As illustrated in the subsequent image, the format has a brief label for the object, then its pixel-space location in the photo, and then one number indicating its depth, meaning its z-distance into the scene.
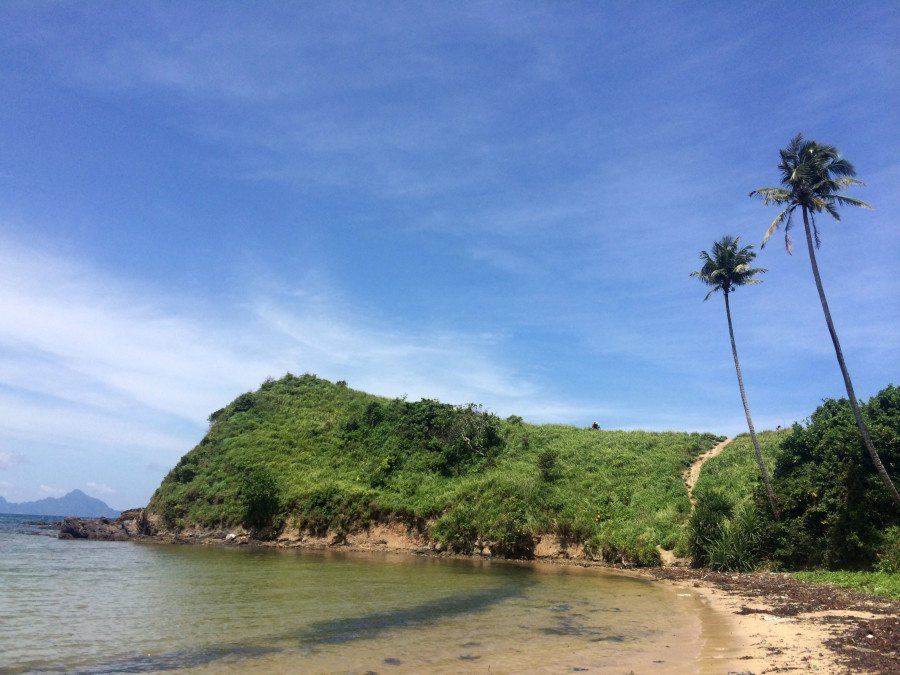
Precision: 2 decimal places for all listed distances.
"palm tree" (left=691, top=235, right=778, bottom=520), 28.92
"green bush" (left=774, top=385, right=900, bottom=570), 20.78
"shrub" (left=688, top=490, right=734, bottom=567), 27.05
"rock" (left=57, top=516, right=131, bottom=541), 48.19
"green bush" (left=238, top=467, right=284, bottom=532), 43.41
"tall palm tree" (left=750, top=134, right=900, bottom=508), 22.11
